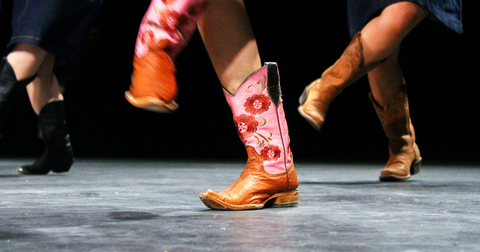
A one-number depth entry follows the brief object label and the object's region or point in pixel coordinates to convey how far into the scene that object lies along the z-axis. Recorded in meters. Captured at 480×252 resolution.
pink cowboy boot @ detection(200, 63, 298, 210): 4.66
